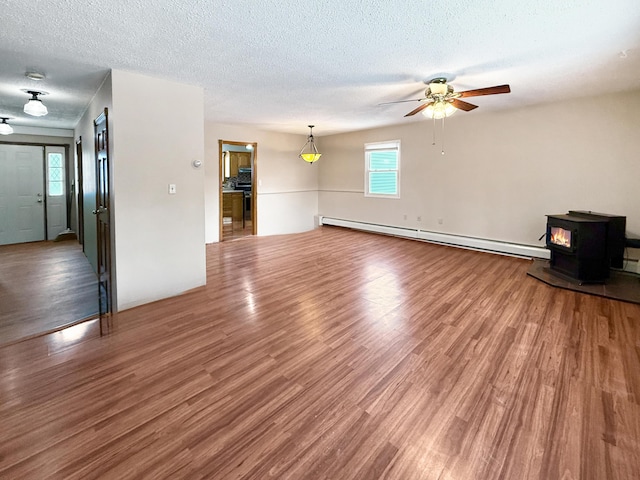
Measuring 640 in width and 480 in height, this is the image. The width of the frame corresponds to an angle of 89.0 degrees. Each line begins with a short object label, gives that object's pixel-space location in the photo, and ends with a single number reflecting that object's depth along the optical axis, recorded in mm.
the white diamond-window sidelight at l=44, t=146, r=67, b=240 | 7273
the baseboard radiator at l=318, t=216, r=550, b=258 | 5469
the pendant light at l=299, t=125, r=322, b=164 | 8432
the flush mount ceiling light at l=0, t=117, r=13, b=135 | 5766
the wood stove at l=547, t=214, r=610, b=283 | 4051
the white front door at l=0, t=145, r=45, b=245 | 6727
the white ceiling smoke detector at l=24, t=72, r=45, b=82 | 3489
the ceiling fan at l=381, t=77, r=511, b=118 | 3645
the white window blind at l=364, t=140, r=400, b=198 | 7418
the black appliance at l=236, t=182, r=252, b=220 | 9530
